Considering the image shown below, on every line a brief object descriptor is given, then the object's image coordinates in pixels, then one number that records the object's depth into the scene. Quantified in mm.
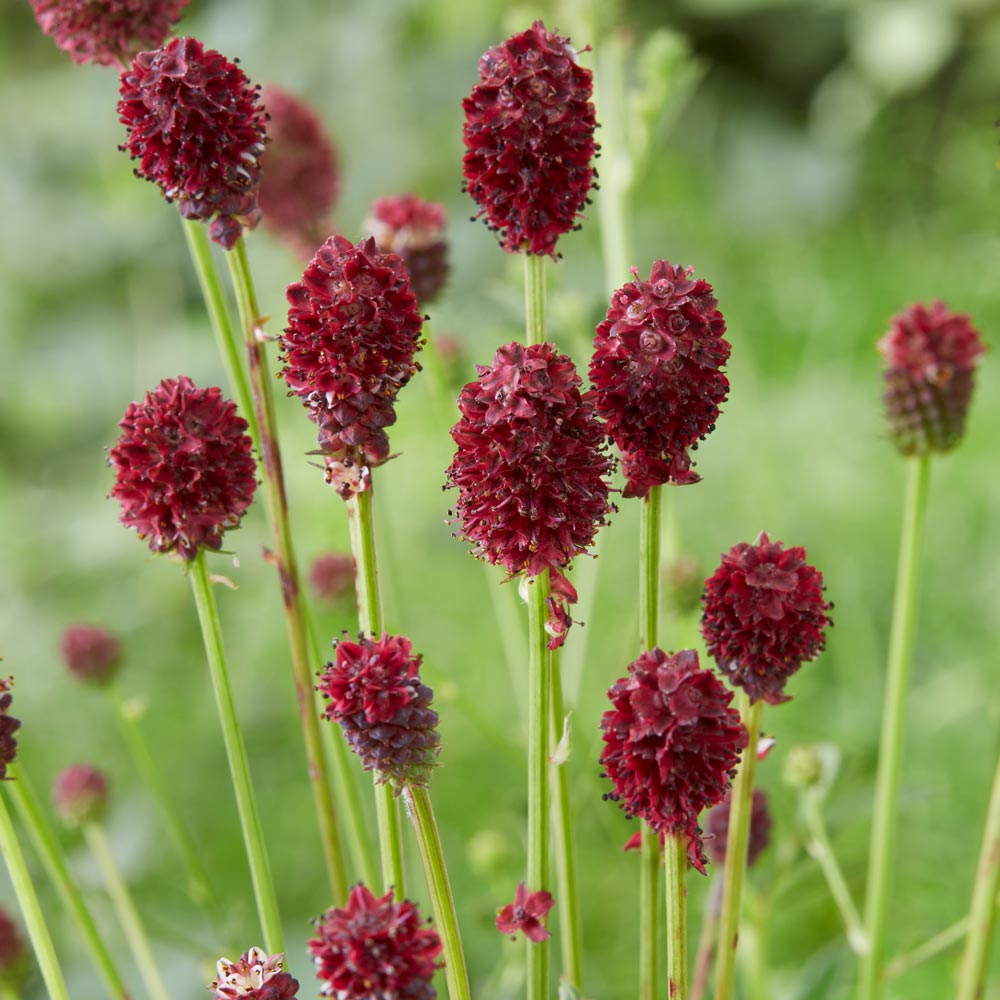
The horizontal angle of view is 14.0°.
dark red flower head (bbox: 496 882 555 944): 414
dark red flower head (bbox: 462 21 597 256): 419
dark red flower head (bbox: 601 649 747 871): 402
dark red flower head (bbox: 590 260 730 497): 407
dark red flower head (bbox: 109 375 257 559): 423
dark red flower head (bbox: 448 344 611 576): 400
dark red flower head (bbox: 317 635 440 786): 401
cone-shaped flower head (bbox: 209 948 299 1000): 398
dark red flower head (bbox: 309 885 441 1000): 387
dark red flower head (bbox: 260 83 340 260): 523
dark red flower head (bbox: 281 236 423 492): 407
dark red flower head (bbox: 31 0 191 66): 457
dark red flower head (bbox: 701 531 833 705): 419
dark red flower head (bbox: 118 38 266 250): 422
